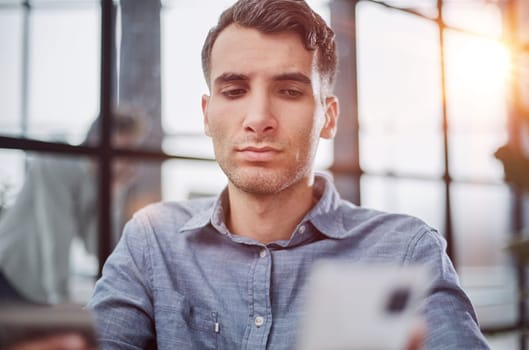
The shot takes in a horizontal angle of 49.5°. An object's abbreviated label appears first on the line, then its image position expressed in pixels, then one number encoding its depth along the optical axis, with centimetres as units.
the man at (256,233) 113
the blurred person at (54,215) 154
